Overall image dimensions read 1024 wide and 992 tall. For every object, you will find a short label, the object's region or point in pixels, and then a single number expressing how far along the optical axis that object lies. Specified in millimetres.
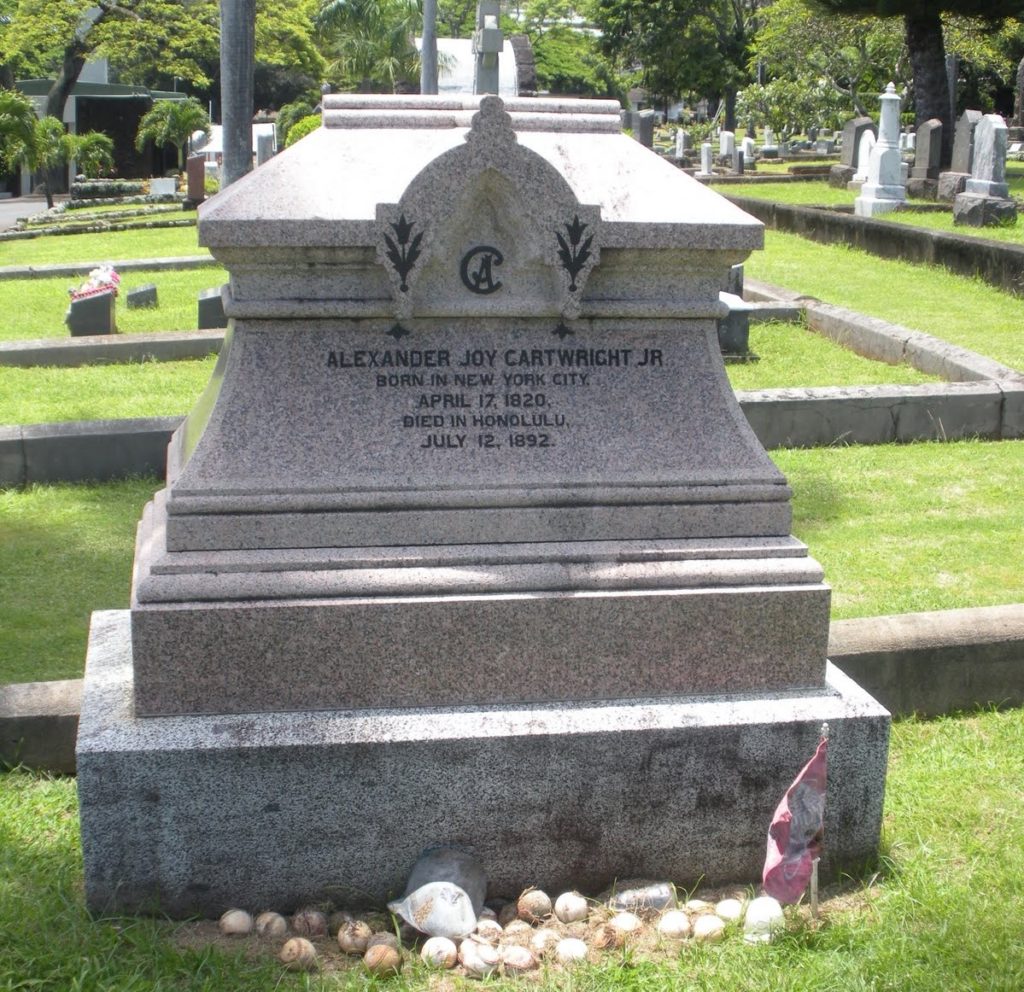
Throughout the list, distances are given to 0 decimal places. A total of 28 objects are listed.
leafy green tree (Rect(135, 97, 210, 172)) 37250
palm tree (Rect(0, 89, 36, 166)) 29703
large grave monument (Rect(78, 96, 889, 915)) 2979
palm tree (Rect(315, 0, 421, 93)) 51750
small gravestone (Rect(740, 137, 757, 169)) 37531
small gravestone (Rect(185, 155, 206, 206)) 26812
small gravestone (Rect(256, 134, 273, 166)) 26361
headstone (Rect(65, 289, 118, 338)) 10953
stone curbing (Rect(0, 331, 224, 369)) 9617
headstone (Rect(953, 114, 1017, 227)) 17438
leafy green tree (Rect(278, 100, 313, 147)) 43156
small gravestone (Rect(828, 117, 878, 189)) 25747
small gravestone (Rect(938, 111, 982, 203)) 20391
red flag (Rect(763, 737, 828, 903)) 2844
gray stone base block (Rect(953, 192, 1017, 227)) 17391
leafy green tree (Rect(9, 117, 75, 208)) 30531
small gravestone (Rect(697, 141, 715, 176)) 33906
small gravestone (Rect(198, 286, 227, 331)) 10945
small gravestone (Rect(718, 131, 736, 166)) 36062
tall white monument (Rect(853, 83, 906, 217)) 19953
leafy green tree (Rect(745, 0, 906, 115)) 36281
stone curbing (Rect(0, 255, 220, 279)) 14953
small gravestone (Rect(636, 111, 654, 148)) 32659
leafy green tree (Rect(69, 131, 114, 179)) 35812
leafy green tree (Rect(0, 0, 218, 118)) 36688
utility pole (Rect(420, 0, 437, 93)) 22109
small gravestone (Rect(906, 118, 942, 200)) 22453
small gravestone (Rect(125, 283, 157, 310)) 12477
